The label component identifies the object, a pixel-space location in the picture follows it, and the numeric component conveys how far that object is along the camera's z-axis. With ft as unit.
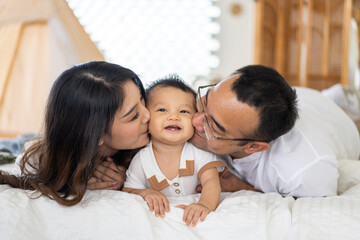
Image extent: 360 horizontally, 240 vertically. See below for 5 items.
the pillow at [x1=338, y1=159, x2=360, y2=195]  4.78
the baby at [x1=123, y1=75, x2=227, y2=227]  4.48
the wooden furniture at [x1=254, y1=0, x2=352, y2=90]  14.69
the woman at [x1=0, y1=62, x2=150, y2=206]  4.08
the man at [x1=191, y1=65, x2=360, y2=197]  4.20
